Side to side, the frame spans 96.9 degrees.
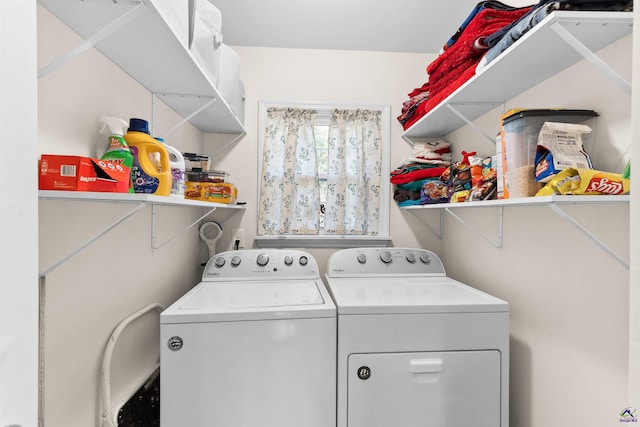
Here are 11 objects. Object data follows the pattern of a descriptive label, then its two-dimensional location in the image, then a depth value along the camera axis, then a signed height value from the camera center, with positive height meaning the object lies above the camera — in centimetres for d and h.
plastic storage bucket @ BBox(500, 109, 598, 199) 97 +27
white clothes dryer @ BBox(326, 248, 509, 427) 118 -64
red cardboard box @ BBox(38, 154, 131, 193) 71 +9
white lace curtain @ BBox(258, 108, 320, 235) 212 +27
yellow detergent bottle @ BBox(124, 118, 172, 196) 97 +18
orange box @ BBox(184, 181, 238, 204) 161 +11
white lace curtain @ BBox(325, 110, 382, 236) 216 +31
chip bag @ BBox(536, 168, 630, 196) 79 +8
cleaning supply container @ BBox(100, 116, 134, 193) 93 +22
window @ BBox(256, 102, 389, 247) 213 +27
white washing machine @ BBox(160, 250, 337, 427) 111 -62
